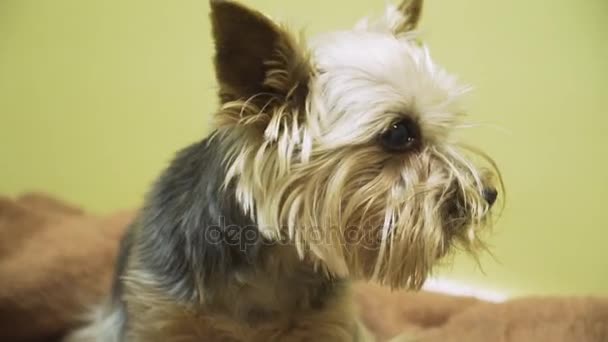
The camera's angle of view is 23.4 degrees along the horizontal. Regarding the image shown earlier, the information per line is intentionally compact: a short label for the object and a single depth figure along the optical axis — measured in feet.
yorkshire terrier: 1.99
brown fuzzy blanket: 2.48
